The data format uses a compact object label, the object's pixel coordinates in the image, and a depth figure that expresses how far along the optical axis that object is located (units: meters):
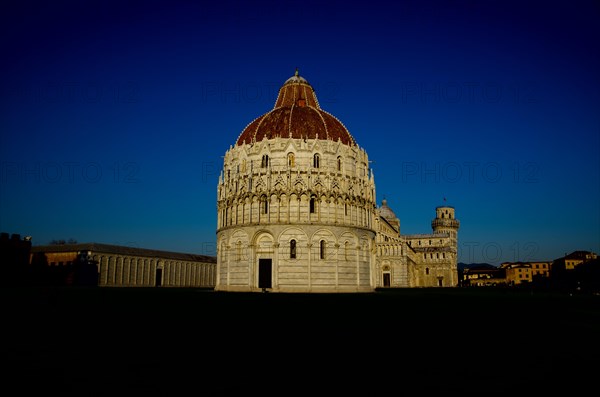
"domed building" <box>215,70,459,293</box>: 44.19
